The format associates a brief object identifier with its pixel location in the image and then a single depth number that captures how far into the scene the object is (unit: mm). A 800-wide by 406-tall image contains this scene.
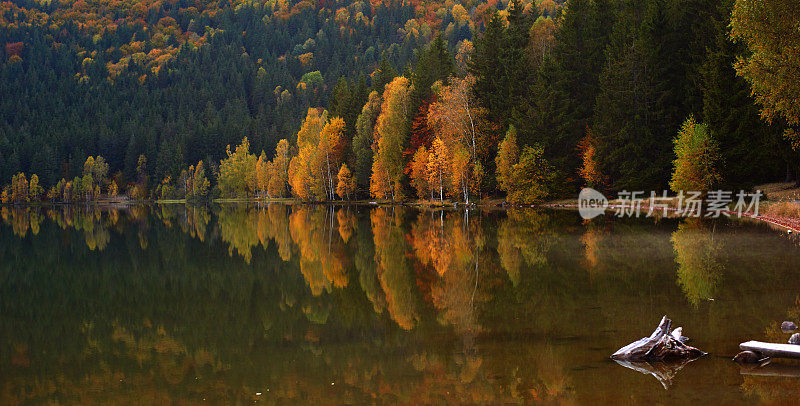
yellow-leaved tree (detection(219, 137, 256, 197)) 134375
